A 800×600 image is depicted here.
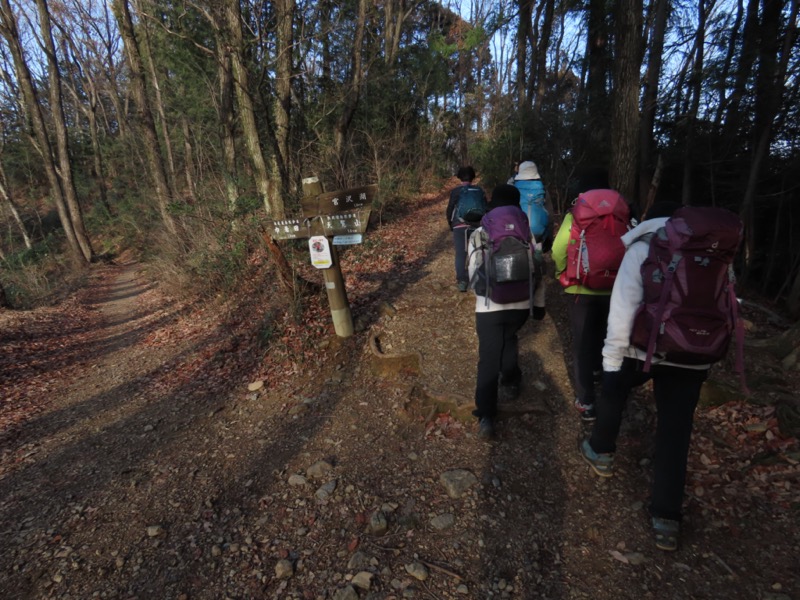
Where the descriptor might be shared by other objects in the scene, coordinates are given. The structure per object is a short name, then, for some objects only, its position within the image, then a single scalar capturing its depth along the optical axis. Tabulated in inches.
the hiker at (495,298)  117.9
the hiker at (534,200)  170.1
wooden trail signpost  182.2
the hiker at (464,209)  199.5
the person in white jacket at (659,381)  87.5
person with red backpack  111.6
